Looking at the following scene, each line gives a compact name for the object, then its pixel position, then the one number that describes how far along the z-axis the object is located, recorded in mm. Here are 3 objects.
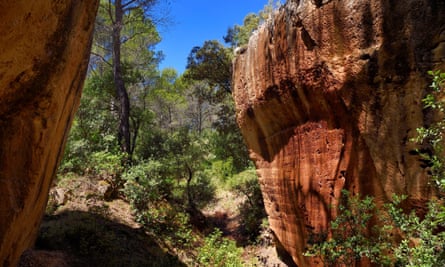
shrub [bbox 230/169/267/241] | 10938
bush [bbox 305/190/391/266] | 3150
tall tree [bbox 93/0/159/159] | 12625
